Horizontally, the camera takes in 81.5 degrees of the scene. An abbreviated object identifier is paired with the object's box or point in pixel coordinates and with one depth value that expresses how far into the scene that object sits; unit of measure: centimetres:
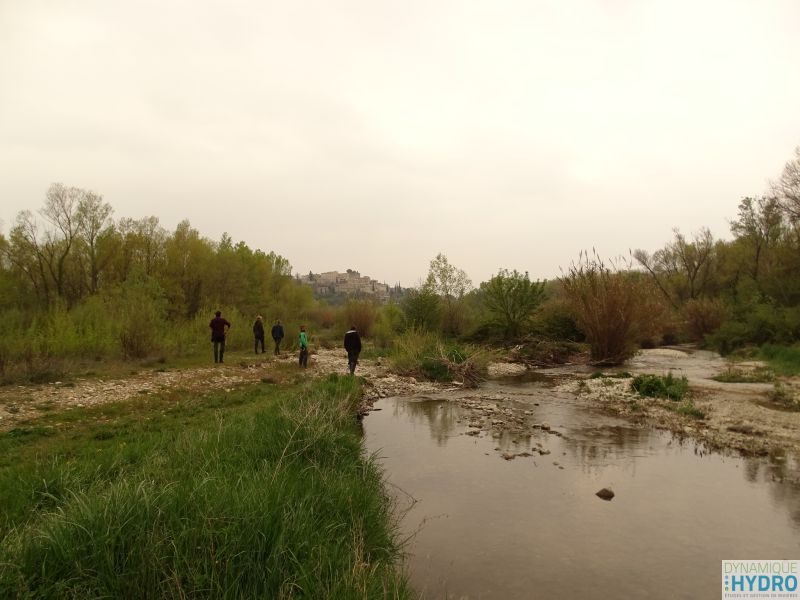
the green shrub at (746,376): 1580
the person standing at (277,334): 2488
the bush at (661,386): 1342
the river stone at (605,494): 678
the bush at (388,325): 3168
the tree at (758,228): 3809
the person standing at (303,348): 1933
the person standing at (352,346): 1659
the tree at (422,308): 3184
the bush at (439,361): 1826
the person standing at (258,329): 2459
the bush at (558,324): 2702
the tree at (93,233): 3148
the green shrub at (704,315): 3122
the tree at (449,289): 3288
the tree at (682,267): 4891
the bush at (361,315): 3775
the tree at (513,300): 2731
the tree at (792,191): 2838
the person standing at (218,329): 1961
